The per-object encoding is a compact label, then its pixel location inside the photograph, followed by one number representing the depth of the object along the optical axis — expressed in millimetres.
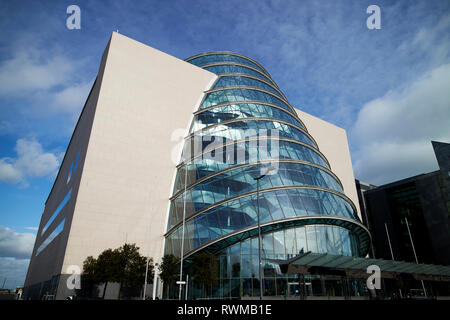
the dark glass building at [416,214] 59281
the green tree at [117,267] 25089
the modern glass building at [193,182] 27109
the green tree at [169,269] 26203
